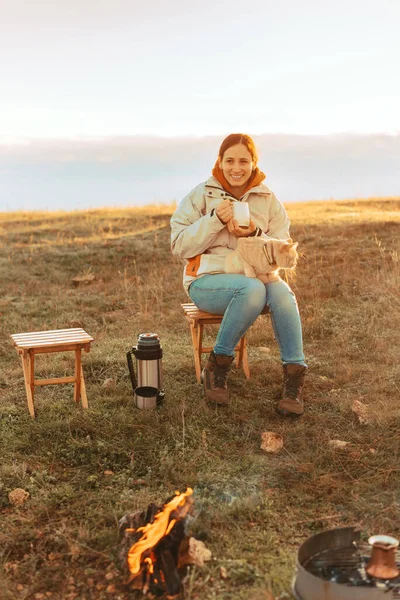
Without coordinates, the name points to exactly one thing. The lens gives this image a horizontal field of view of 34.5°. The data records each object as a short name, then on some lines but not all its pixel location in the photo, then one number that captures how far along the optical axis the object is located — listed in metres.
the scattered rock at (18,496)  3.47
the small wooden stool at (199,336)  5.01
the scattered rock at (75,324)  7.71
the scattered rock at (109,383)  5.13
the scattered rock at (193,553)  2.74
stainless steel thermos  4.64
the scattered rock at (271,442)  4.03
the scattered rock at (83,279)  9.73
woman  4.50
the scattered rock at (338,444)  4.03
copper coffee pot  2.41
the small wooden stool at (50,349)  4.55
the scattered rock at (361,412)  4.39
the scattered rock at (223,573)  2.74
